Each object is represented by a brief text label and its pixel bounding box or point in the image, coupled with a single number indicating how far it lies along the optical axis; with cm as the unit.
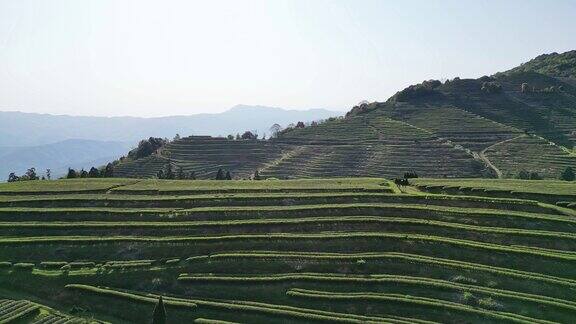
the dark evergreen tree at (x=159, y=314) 4303
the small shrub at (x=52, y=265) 5778
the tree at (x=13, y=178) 11949
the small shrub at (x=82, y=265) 5762
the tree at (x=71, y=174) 10600
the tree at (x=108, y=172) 11374
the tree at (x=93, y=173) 10780
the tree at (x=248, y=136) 18572
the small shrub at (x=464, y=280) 5044
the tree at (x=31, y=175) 11739
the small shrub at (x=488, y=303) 4619
